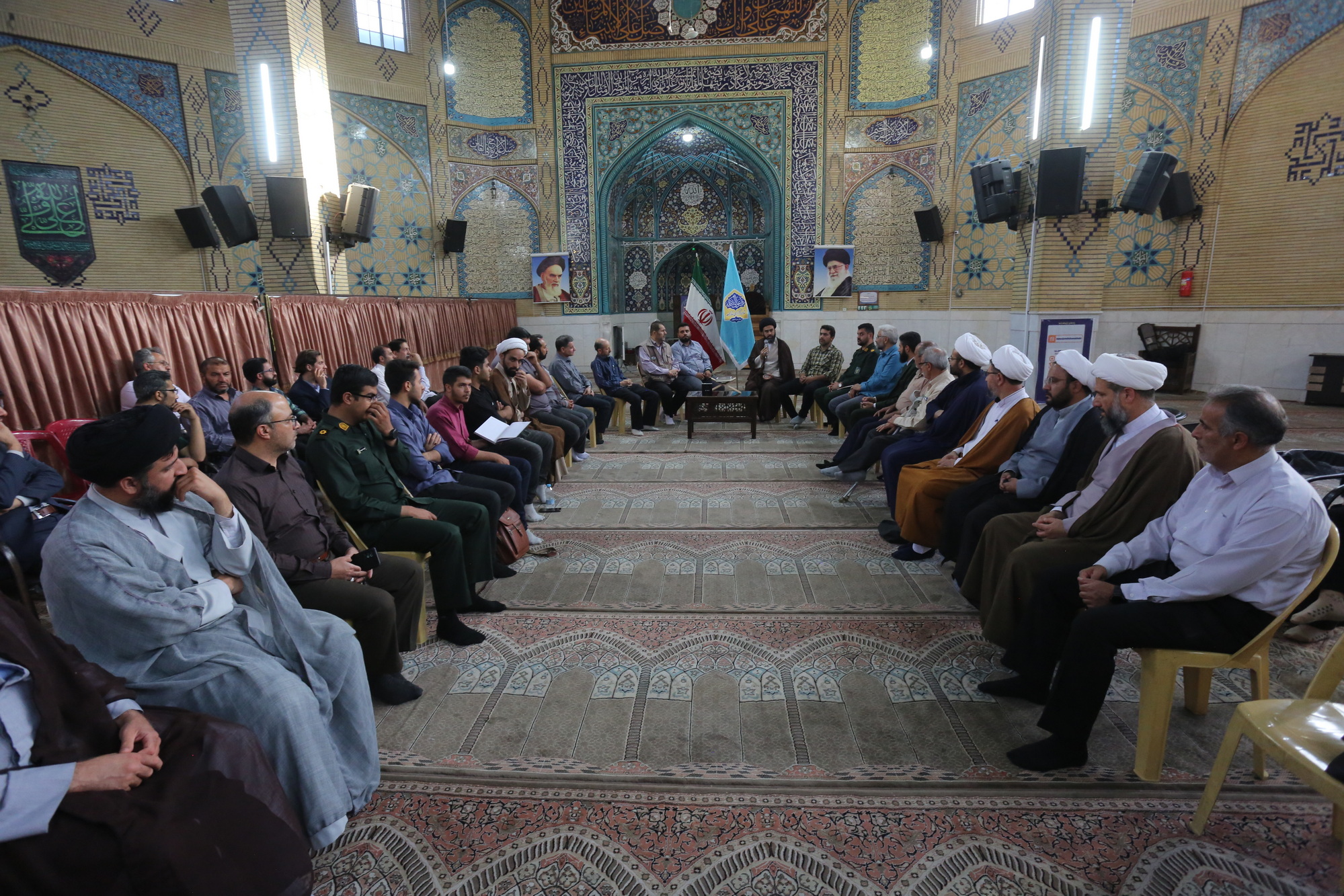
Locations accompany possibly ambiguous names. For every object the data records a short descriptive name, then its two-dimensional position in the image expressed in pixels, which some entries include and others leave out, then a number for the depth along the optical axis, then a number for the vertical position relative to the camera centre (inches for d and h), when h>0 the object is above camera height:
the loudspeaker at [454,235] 433.4 +41.0
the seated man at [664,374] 305.4 -31.2
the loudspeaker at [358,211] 304.0 +39.5
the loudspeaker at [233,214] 292.7 +37.5
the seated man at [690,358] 319.0 -25.9
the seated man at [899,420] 181.2 -32.7
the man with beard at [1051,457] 115.9 -27.0
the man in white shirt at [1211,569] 71.6 -29.2
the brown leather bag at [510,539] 140.4 -47.2
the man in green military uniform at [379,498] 108.8 -31.1
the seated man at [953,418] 157.6 -26.8
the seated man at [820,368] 292.4 -29.0
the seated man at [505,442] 176.2 -33.6
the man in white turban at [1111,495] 93.0 -27.1
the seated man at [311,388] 190.9 -22.8
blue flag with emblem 320.8 -11.0
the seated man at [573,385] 259.1 -31.4
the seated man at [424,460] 133.5 -30.4
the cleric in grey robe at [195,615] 61.9 -29.1
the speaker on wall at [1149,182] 284.5 +46.4
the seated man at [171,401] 136.0 -19.9
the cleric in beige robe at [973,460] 136.3 -32.4
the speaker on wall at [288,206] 278.8 +38.5
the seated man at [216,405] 167.9 -24.4
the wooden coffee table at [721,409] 265.3 -40.8
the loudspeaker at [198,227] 332.5 +36.2
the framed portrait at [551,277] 450.0 +15.8
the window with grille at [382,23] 395.2 +158.5
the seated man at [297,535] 88.7 -30.2
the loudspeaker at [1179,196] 330.3 +47.2
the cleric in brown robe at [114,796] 46.9 -35.5
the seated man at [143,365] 160.6 -13.9
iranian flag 346.6 -7.6
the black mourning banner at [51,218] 298.5 +37.2
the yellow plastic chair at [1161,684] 76.1 -41.8
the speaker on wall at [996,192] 302.5 +46.5
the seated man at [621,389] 285.7 -35.9
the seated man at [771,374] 299.7 -32.0
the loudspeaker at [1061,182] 267.7 +44.1
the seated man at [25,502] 106.8 -30.8
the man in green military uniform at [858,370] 263.0 -26.8
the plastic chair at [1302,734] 58.3 -37.8
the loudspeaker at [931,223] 413.4 +44.2
